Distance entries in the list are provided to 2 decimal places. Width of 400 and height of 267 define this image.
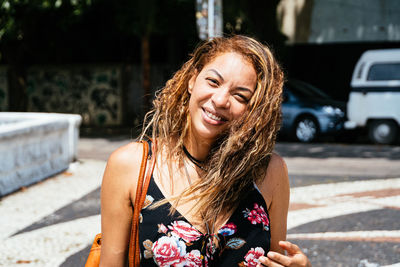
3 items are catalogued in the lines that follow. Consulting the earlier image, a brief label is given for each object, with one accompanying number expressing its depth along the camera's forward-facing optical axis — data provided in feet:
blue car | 43.62
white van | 41.29
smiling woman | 6.43
